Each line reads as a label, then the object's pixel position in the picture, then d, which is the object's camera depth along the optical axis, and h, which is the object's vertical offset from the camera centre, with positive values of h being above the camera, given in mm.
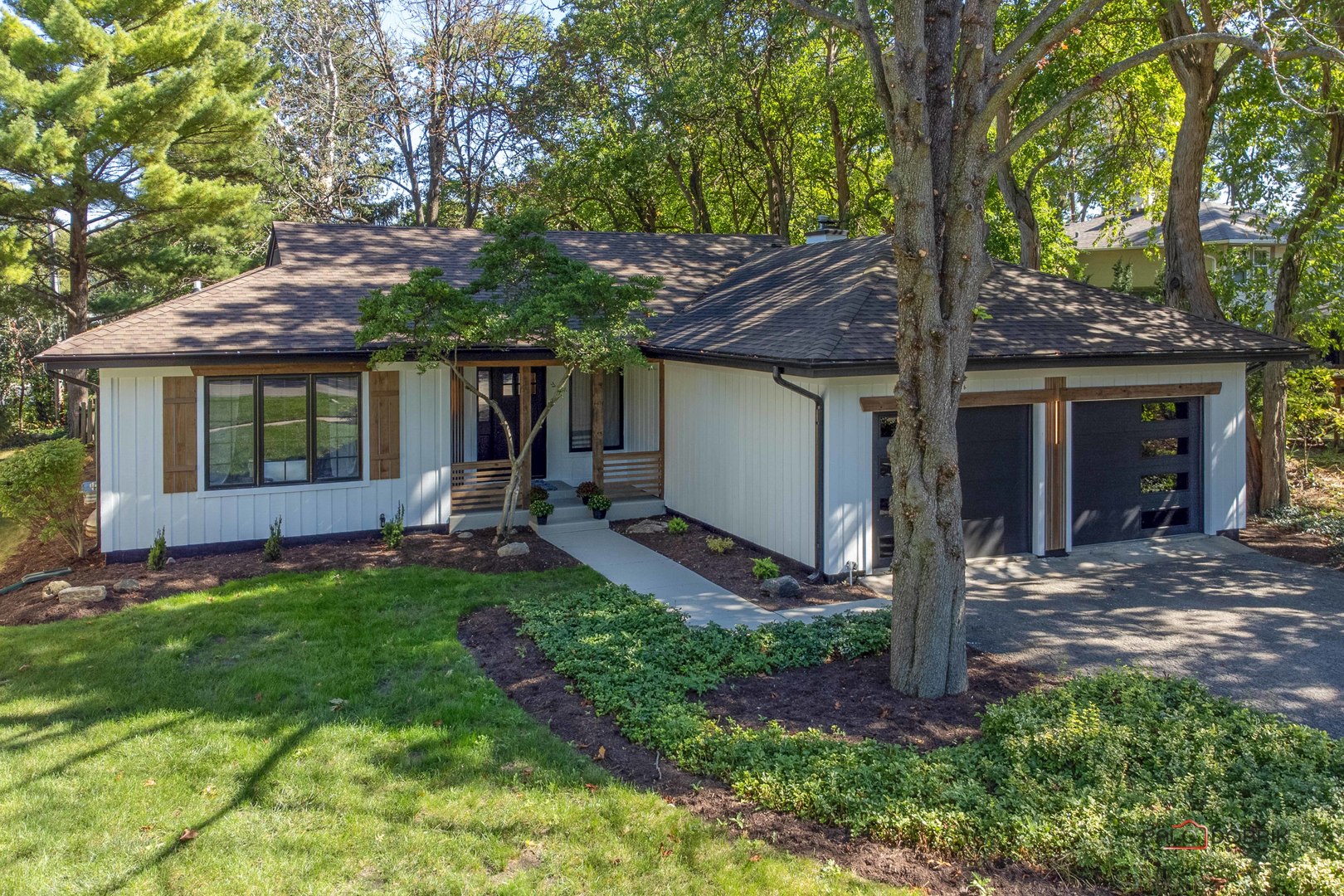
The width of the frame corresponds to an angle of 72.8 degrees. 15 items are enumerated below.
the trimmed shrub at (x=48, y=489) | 10383 -649
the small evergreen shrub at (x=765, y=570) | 9773 -1466
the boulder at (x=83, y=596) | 8805 -1573
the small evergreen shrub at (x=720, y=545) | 11055 -1357
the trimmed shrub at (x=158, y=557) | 10141 -1379
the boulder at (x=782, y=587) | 9273 -1576
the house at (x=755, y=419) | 10148 +175
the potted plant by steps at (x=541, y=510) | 12328 -1040
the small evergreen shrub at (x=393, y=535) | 11188 -1251
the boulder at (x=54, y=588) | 9194 -1575
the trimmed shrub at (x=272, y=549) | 10453 -1333
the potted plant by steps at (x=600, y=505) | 12773 -1011
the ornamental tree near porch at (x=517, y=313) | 10109 +1360
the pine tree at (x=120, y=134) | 16406 +5824
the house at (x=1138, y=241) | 22500 +5151
